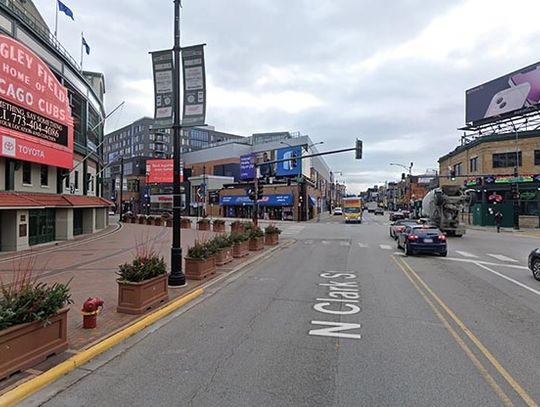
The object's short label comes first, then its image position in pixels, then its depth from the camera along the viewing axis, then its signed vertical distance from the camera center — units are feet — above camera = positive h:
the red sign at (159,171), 205.57 +18.62
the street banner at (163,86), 36.22 +11.10
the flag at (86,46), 110.52 +44.60
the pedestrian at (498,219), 124.18 -3.78
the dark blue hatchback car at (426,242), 60.39 -5.28
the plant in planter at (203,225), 124.12 -5.49
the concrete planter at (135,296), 25.84 -5.85
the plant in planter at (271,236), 79.71 -5.76
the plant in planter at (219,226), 116.47 -5.46
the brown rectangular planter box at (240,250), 58.03 -6.22
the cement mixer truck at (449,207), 100.83 +0.01
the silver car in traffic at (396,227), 87.84 -4.66
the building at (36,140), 61.16 +12.07
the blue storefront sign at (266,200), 204.95 +3.87
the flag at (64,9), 89.38 +44.67
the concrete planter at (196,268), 39.67 -6.12
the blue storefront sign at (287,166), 210.38 +22.20
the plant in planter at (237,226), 88.23 -4.25
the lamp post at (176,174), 34.73 +2.97
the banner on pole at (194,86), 35.94 +11.08
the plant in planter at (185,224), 137.99 -5.78
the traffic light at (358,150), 79.66 +11.38
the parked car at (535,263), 40.72 -5.80
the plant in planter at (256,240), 68.03 -5.58
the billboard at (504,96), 148.87 +44.68
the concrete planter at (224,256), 49.42 -6.23
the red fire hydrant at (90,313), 22.44 -5.97
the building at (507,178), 141.18 +10.61
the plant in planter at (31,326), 15.99 -5.05
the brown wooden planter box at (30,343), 15.84 -5.81
